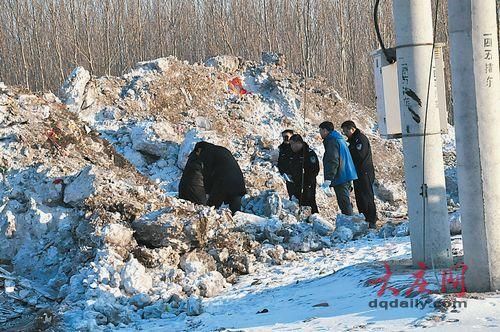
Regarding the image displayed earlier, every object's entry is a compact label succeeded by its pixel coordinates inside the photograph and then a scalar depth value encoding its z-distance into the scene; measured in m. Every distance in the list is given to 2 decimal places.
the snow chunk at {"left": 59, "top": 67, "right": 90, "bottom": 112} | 18.14
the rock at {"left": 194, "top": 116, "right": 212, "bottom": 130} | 19.22
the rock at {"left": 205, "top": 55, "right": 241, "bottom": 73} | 22.50
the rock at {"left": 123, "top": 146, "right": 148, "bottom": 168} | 16.69
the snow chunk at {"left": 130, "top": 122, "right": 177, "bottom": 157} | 16.89
